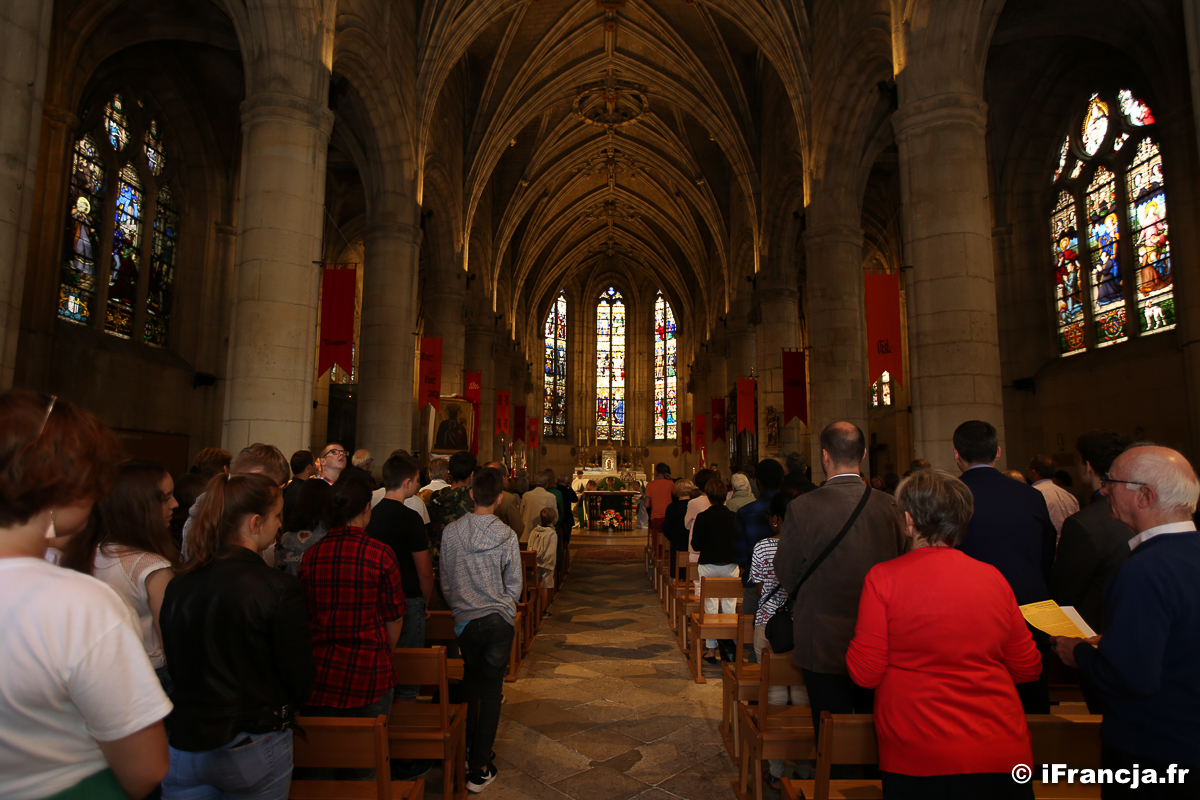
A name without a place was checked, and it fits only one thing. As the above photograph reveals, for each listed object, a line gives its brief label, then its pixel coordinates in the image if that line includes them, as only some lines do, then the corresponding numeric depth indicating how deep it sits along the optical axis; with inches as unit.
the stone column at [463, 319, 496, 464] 876.6
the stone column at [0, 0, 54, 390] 175.8
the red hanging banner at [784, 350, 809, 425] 535.8
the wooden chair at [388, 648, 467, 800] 119.5
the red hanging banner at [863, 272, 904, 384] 374.6
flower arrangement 745.0
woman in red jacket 74.0
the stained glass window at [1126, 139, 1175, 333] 413.7
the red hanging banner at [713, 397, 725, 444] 887.1
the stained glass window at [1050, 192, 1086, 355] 482.3
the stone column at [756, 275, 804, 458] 644.7
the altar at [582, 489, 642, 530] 745.6
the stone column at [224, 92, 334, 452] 291.3
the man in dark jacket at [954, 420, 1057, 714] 114.2
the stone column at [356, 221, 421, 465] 476.7
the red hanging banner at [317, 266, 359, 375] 395.5
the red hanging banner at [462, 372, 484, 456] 756.0
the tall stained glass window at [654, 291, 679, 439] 1409.9
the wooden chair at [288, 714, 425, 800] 90.4
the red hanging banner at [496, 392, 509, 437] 903.7
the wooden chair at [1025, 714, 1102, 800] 85.2
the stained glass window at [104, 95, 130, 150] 465.1
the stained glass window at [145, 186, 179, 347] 502.6
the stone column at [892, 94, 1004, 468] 292.7
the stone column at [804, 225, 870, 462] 481.1
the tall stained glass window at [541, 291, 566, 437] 1395.2
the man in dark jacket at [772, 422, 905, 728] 104.4
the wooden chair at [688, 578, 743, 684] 203.6
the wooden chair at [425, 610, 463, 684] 167.2
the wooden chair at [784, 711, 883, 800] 88.4
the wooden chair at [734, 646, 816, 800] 118.2
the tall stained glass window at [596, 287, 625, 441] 1419.8
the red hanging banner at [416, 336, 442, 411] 547.8
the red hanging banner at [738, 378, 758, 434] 670.5
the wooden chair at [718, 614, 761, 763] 142.9
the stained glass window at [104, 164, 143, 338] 469.4
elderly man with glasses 66.8
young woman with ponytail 78.0
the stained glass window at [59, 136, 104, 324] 432.5
